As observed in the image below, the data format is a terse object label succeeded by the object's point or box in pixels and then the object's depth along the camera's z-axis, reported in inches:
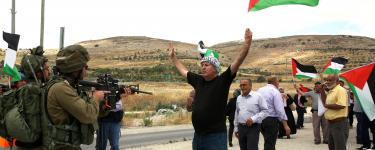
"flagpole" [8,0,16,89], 815.7
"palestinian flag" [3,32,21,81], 411.2
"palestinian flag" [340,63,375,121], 332.8
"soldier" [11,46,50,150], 190.5
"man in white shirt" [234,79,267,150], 341.3
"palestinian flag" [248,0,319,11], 285.3
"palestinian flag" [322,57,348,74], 484.3
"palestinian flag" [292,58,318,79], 665.6
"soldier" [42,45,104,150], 186.6
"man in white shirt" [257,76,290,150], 382.0
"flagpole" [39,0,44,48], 675.5
